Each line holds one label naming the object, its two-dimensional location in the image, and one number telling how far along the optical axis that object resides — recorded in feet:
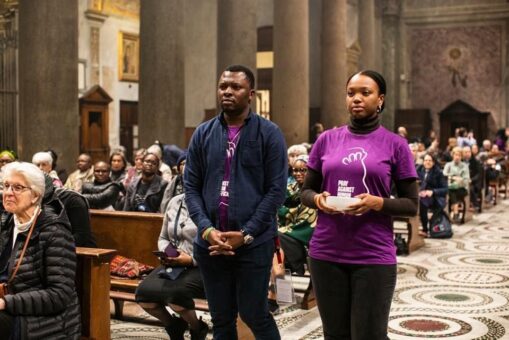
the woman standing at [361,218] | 10.62
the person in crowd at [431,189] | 38.93
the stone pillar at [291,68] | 49.44
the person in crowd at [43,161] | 27.89
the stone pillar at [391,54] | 97.04
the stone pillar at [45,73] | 31.81
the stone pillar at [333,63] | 65.16
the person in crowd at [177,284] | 16.92
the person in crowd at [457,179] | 45.21
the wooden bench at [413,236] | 34.19
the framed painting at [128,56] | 76.14
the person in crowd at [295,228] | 23.15
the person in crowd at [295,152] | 27.45
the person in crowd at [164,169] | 30.18
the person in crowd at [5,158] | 33.50
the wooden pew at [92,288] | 15.05
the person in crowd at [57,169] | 30.73
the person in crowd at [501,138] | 80.79
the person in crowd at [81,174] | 30.91
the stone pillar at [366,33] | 79.15
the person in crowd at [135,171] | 31.81
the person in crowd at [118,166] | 33.19
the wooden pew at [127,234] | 20.88
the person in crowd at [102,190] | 26.40
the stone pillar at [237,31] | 46.68
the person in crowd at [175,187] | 23.84
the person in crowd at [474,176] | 49.14
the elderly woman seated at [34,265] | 12.24
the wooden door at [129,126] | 76.48
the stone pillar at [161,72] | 39.11
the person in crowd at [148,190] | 25.80
